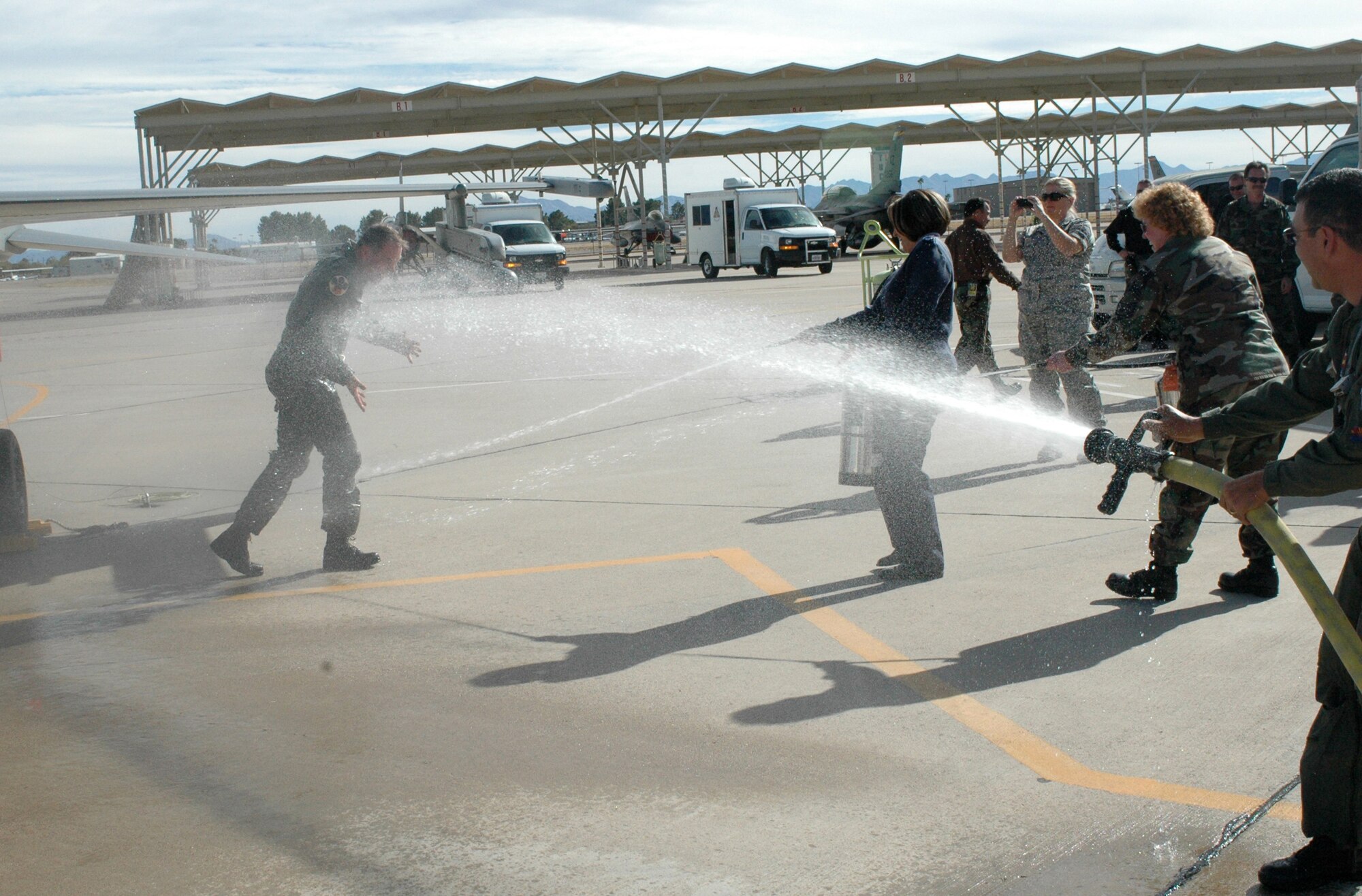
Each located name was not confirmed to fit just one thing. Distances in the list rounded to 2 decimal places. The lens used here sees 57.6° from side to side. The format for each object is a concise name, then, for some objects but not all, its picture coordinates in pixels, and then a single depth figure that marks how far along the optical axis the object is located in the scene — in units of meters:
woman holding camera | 7.72
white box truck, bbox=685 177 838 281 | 33.06
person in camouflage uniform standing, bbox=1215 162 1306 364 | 10.48
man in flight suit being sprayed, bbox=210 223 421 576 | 6.00
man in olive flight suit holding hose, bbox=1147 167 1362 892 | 2.71
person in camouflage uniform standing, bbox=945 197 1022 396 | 8.54
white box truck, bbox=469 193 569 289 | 30.78
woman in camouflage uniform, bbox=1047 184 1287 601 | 4.88
